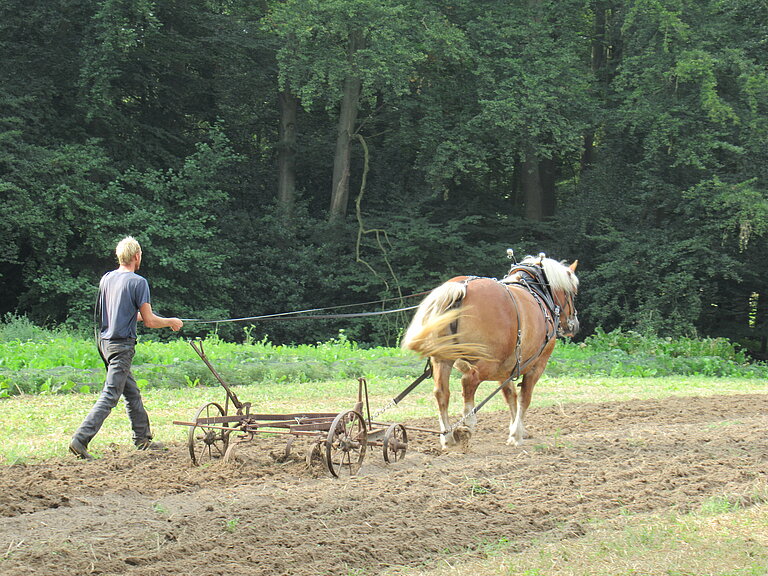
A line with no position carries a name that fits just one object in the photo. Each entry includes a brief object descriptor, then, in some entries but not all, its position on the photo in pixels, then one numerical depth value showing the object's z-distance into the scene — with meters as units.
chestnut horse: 15.42
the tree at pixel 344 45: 44.81
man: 14.30
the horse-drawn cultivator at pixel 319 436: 13.77
